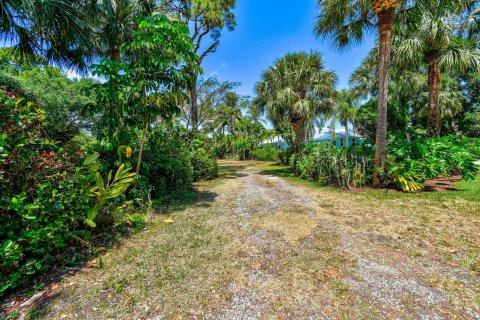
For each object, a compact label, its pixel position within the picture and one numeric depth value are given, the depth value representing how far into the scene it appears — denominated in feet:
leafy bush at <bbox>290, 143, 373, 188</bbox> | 20.92
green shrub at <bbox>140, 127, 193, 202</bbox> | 17.02
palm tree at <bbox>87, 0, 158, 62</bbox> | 21.47
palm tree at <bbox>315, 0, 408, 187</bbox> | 18.04
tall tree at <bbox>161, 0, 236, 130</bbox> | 31.38
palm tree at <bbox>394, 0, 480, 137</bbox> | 23.58
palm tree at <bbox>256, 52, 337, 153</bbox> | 32.99
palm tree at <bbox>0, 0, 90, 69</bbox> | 12.29
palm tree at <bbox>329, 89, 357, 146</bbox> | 82.27
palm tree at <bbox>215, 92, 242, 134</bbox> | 91.00
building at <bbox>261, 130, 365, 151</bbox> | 87.64
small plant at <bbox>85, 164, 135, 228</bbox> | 8.63
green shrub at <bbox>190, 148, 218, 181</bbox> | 26.94
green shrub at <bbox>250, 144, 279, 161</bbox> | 72.05
